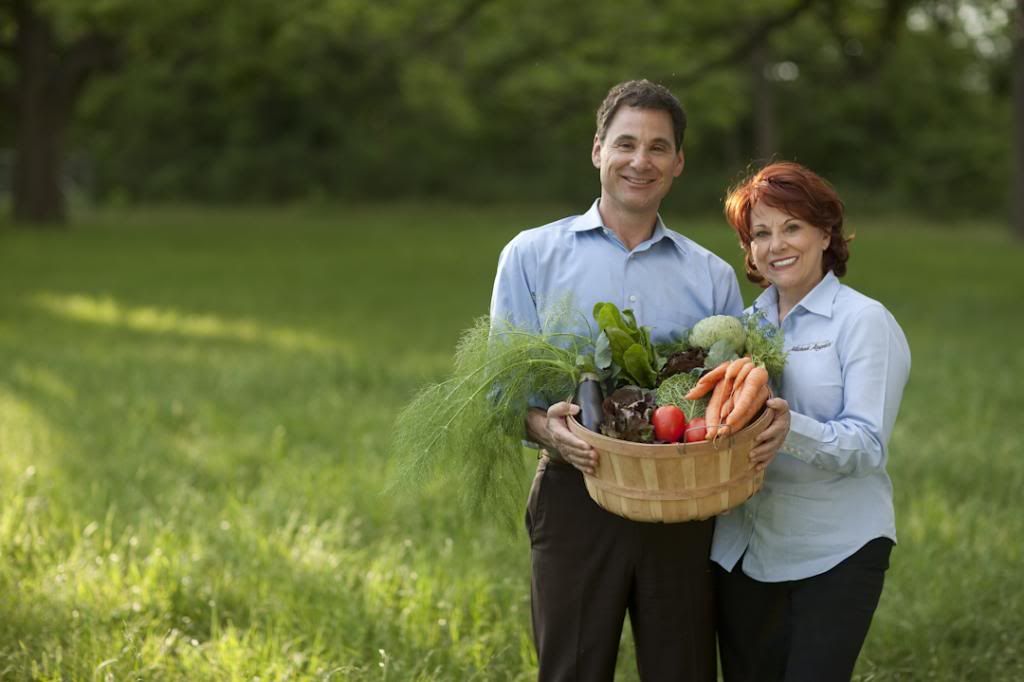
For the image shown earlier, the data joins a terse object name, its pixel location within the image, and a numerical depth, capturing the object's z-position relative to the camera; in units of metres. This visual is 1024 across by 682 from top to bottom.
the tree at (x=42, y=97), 26.62
